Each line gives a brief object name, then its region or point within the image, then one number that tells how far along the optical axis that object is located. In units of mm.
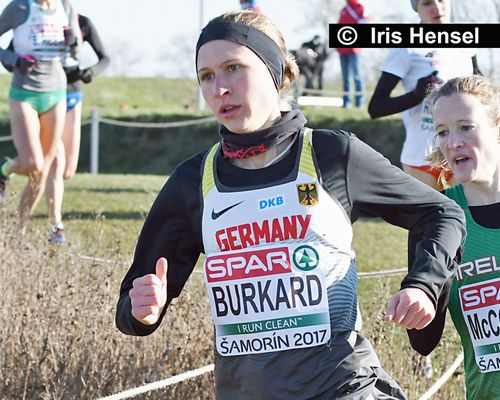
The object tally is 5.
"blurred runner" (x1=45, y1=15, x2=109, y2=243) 14262
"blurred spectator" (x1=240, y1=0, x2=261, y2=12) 19024
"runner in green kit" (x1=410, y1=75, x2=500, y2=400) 5908
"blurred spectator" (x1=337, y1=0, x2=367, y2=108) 26215
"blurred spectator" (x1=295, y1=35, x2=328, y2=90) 37573
